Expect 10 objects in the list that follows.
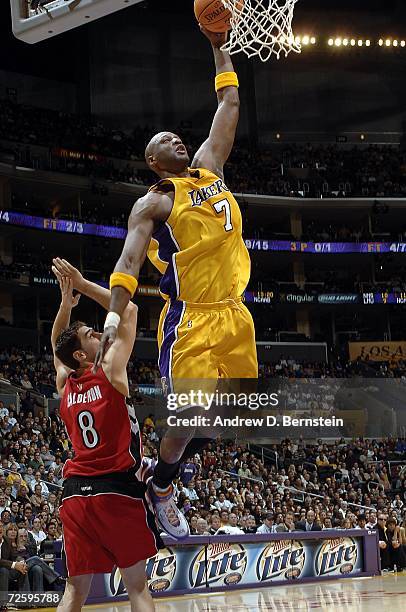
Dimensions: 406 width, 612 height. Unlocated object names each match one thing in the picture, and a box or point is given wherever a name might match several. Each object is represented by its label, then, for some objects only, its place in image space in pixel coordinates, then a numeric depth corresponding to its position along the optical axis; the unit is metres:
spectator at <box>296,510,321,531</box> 15.07
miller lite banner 12.42
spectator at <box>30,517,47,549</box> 12.43
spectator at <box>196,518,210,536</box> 13.59
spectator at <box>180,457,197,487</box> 11.65
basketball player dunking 4.50
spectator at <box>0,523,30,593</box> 10.90
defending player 4.93
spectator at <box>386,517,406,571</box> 16.34
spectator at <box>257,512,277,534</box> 14.71
